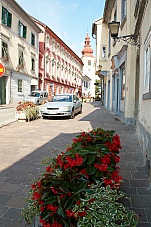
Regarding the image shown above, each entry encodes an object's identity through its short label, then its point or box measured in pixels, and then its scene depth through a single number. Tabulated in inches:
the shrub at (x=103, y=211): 63.7
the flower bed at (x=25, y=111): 410.9
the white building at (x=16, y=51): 820.6
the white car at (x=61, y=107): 456.4
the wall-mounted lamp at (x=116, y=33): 315.0
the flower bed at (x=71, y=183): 67.7
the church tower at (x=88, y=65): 2960.1
